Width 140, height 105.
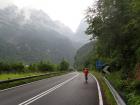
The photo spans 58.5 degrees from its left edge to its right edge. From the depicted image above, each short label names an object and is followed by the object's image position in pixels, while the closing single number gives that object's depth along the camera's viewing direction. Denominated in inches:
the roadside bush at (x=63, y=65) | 1865.4
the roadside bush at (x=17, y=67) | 1424.2
